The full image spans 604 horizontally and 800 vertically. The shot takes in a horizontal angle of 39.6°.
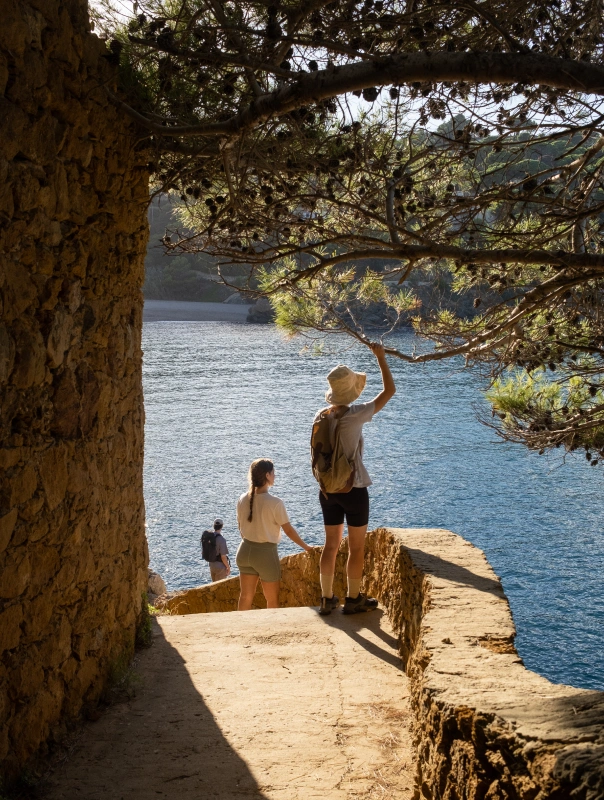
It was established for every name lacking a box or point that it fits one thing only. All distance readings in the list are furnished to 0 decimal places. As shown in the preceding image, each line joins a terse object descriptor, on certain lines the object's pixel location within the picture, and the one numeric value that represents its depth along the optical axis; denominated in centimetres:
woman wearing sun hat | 447
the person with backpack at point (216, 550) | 950
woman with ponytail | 576
